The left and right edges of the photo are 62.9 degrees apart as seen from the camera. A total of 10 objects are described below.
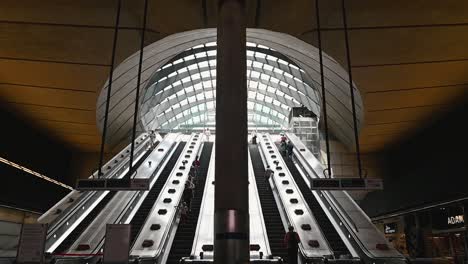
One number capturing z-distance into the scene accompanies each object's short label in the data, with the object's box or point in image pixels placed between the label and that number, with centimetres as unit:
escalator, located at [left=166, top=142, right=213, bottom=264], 1083
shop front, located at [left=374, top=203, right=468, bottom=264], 1407
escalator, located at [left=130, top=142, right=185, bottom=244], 1247
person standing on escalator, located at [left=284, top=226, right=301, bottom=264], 932
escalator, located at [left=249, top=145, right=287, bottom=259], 1129
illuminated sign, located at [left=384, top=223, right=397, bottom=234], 1984
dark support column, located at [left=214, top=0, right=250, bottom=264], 781
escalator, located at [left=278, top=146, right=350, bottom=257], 1114
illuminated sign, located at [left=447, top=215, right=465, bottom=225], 1379
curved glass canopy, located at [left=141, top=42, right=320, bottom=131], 2998
